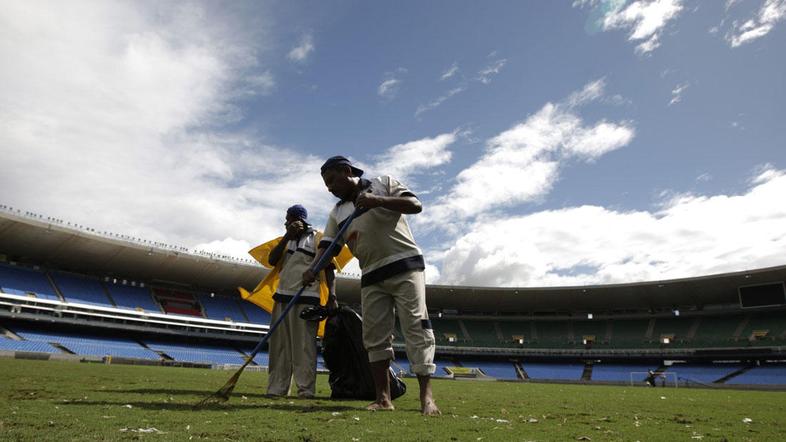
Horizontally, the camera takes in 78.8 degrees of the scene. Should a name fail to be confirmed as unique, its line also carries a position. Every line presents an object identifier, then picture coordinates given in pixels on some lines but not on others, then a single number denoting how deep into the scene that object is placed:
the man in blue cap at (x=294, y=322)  4.75
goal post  27.33
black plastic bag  4.57
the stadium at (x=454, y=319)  27.83
